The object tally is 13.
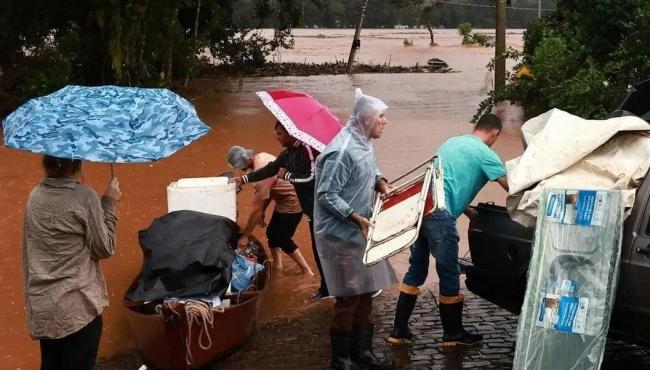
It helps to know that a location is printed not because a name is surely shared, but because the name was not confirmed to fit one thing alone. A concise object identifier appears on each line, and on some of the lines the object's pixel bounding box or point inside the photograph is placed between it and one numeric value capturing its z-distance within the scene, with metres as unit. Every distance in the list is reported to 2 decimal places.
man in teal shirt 6.31
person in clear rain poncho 5.87
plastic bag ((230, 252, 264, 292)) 7.02
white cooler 7.82
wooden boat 6.14
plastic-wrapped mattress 5.05
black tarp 6.45
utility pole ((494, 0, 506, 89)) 19.15
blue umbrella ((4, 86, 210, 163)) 4.66
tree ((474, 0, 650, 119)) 13.51
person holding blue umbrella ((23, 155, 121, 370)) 4.70
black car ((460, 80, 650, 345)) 5.23
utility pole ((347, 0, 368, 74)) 35.06
